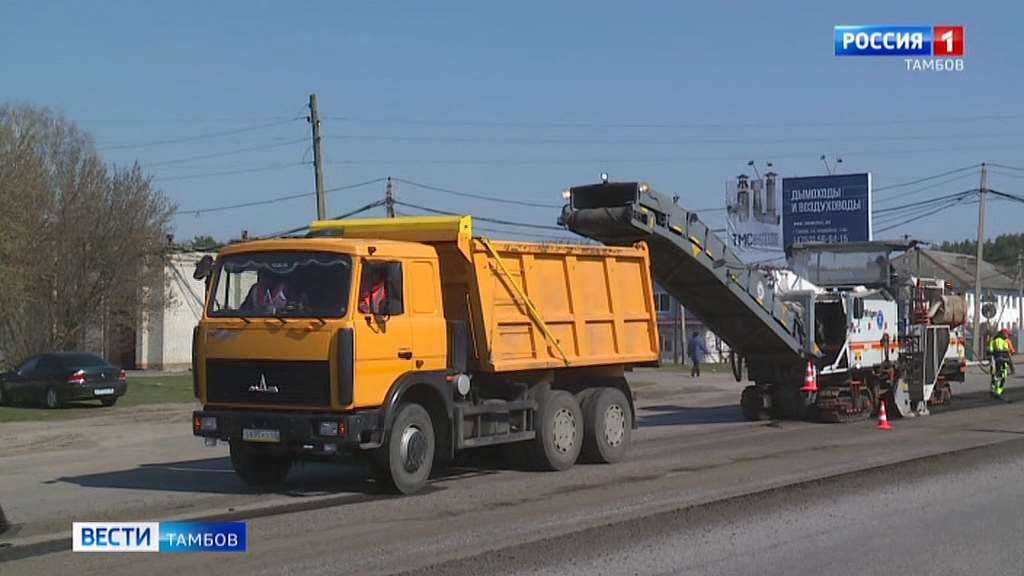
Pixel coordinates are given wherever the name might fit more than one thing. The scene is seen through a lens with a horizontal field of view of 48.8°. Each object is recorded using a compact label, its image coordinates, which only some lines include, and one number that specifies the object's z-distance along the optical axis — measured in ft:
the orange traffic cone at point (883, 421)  65.26
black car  85.40
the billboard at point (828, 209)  138.51
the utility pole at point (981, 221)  167.32
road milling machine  53.67
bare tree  124.47
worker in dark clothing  126.41
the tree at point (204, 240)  228.18
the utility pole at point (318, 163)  110.42
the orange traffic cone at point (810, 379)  65.57
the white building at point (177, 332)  163.12
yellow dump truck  37.91
